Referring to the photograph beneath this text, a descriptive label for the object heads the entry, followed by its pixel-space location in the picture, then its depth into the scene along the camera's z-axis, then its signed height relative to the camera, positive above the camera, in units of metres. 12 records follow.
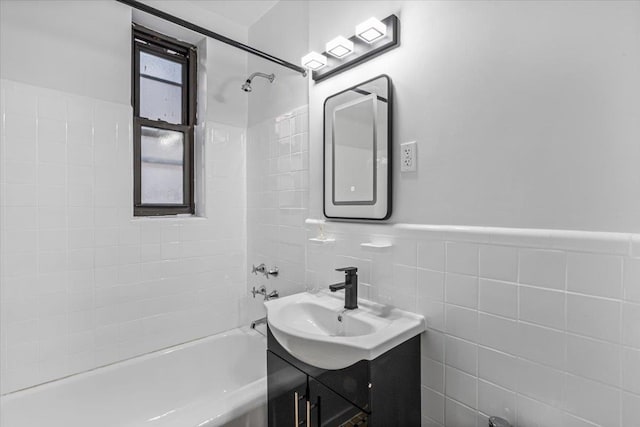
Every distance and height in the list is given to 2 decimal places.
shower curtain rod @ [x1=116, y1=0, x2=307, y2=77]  1.38 +0.87
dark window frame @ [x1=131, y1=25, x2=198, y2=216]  2.02 +0.65
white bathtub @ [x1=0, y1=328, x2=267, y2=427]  1.37 -0.97
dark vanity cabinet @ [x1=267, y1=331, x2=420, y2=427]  1.02 -0.65
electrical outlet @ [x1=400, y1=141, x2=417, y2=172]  1.26 +0.21
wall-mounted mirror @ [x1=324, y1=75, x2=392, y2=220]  1.35 +0.27
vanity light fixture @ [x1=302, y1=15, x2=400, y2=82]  1.31 +0.73
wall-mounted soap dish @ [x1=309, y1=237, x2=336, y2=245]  1.56 -0.15
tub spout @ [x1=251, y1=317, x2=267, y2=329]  1.85 -0.67
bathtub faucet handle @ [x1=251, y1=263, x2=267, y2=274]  2.11 -0.40
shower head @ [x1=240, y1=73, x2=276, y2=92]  1.92 +0.78
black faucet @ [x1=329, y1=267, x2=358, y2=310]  1.37 -0.34
